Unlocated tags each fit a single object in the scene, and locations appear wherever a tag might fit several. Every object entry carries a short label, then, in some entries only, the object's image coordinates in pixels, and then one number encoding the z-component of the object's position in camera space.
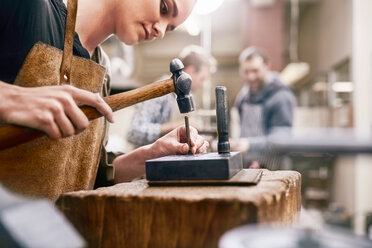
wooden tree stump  0.79
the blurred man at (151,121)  2.79
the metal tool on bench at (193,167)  0.98
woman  0.85
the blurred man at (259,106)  3.53
